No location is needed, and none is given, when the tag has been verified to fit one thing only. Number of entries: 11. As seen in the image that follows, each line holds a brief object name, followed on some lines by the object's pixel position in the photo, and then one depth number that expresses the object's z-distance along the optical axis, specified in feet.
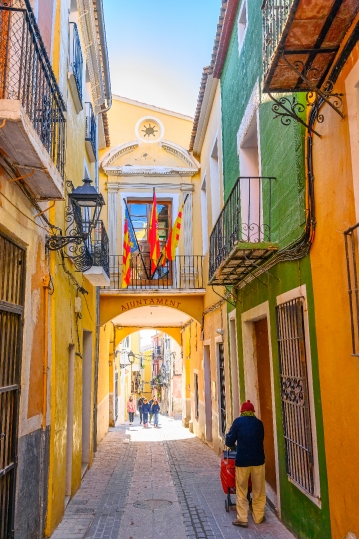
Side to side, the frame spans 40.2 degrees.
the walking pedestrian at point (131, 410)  85.20
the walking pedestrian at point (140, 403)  77.77
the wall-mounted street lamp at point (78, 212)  25.62
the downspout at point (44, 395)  19.75
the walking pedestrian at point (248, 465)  21.44
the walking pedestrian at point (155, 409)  73.51
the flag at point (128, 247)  41.04
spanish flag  41.57
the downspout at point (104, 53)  33.93
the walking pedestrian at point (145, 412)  72.15
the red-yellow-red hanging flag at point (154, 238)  40.11
